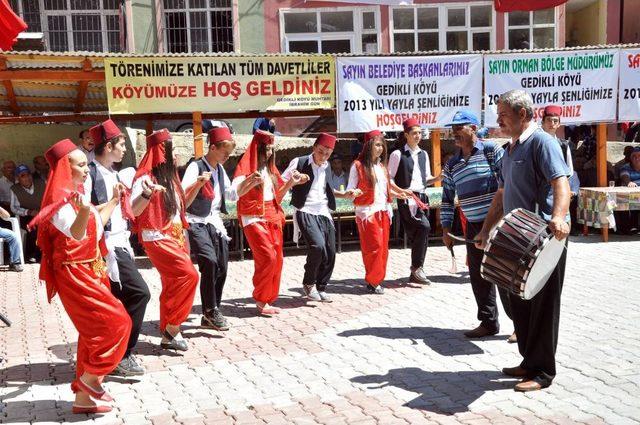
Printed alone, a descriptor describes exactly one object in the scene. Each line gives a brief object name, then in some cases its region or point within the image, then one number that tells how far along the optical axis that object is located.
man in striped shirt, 6.48
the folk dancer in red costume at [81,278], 4.82
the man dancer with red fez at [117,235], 5.61
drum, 4.81
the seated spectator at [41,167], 13.24
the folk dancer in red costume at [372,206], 8.83
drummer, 5.05
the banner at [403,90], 12.09
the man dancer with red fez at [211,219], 6.98
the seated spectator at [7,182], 12.48
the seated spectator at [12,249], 11.04
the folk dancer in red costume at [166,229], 6.18
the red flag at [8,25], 9.32
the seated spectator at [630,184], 12.45
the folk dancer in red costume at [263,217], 7.68
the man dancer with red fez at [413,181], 9.46
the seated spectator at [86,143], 10.72
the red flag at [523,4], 15.62
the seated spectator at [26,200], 11.98
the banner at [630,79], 12.47
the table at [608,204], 11.82
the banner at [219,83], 11.34
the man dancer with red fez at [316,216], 8.39
